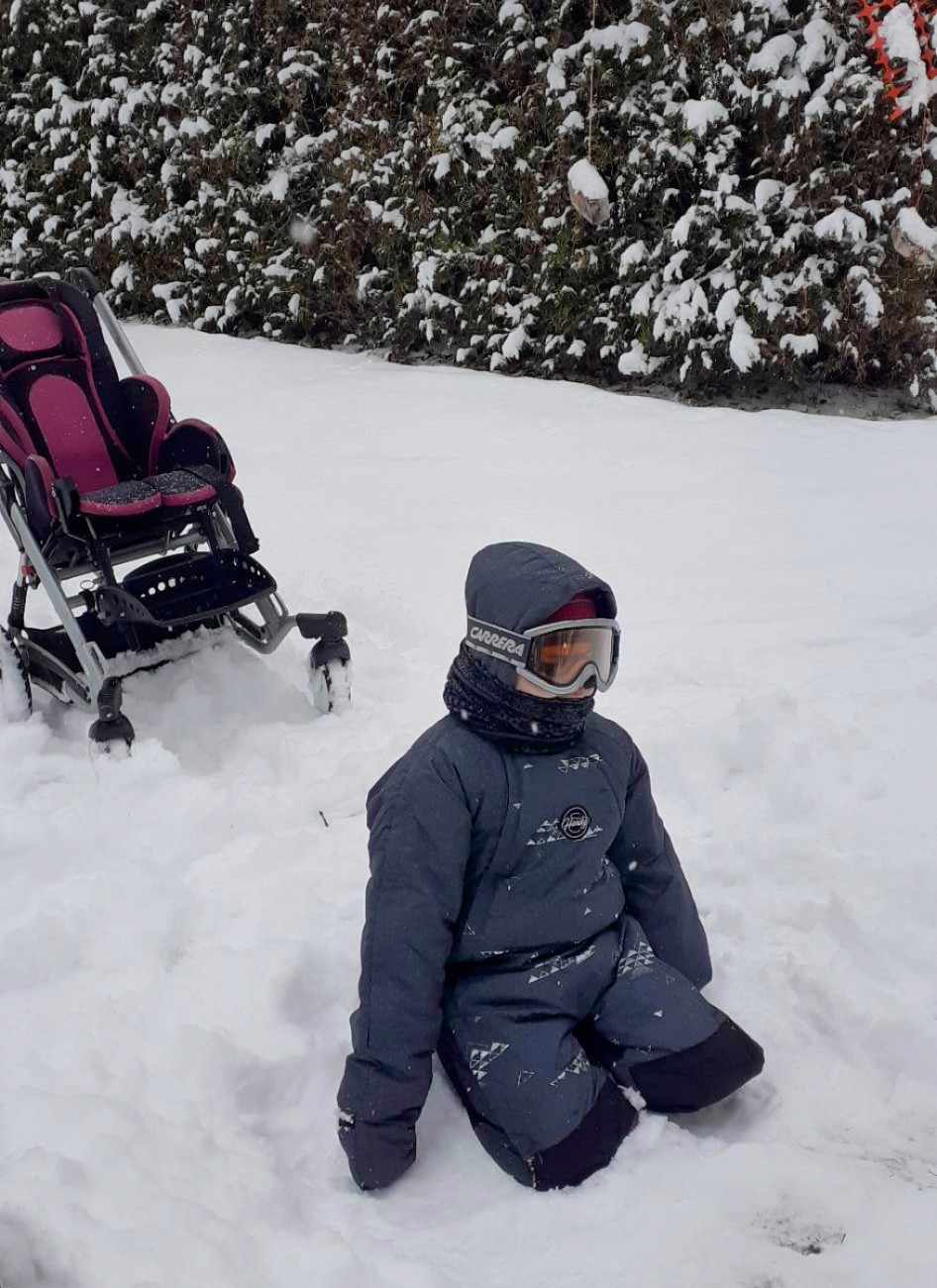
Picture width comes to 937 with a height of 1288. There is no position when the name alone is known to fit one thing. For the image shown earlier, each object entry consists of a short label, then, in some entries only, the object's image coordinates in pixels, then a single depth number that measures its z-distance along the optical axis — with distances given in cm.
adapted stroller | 352
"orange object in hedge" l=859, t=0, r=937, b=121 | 561
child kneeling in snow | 192
